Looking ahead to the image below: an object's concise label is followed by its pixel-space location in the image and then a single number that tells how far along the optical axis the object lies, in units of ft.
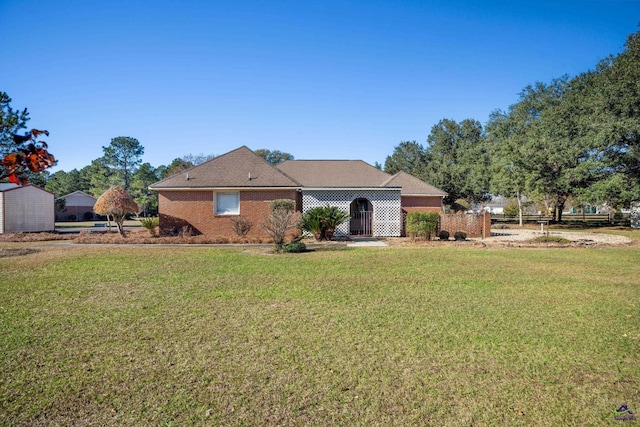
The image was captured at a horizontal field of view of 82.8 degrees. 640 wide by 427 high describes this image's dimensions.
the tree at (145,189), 193.67
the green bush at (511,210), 187.29
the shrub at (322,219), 63.82
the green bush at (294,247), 50.31
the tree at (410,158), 187.11
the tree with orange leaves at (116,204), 66.28
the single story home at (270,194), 69.67
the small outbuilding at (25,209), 91.04
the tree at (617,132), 93.30
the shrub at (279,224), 49.34
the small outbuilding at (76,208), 170.09
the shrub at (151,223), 72.28
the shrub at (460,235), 69.87
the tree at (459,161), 136.37
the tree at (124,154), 249.34
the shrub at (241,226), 66.80
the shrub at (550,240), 62.60
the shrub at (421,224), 66.18
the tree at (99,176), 212.64
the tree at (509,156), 105.40
